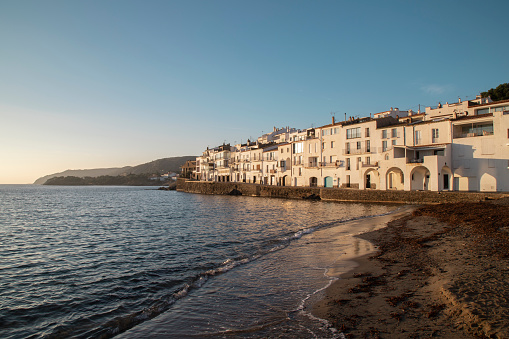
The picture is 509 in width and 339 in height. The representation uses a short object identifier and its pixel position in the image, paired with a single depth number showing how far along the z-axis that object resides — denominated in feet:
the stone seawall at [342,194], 122.62
